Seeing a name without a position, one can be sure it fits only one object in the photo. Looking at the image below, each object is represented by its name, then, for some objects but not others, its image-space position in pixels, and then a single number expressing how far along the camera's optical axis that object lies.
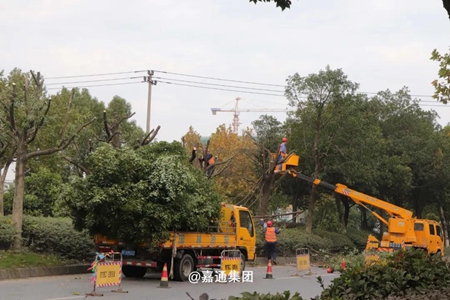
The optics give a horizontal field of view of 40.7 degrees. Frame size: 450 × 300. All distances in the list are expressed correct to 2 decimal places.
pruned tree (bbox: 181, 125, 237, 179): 23.38
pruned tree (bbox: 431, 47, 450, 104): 13.38
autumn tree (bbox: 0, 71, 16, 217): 18.23
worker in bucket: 26.87
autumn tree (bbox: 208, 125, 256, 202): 40.78
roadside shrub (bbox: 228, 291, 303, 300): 5.61
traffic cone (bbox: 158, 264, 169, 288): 14.48
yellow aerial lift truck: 27.06
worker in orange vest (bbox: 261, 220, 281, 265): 22.42
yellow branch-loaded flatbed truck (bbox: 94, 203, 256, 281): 16.06
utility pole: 34.70
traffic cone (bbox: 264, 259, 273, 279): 18.29
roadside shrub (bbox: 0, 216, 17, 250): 16.37
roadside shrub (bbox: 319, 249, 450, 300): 7.16
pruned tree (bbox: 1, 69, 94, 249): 16.92
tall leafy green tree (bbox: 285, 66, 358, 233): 30.33
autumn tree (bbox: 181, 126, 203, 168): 44.07
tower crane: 156.12
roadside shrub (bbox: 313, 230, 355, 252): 32.72
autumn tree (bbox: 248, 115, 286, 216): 35.86
